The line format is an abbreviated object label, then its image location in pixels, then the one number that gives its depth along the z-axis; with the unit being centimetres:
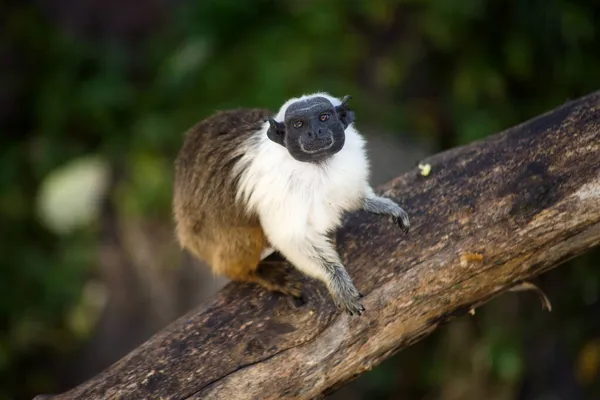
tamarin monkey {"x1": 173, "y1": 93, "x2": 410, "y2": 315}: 693
